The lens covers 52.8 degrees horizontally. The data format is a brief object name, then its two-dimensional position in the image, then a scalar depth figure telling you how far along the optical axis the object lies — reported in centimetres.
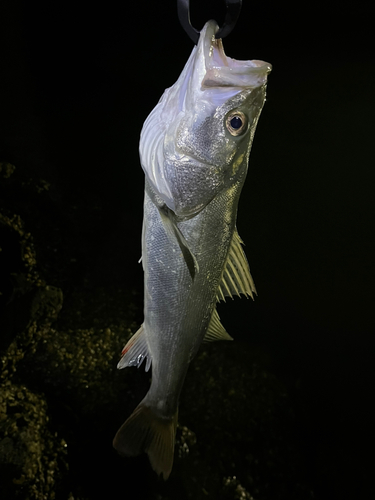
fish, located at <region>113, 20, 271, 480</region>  32
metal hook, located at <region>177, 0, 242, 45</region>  28
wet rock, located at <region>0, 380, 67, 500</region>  63
